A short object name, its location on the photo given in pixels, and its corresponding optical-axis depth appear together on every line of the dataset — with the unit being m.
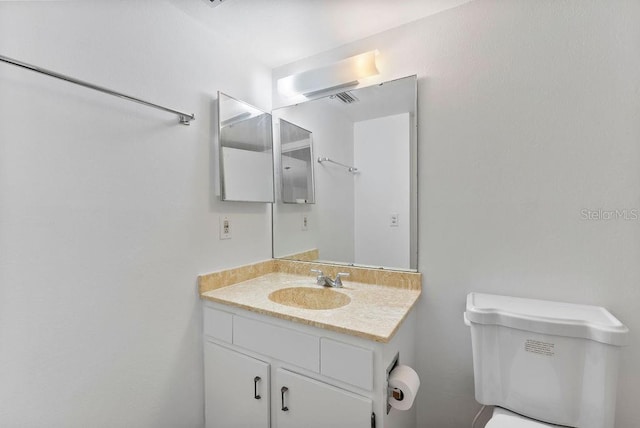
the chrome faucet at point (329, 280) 1.54
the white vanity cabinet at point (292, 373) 0.99
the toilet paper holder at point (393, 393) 1.03
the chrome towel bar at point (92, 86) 0.82
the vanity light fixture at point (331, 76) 1.52
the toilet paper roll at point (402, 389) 1.01
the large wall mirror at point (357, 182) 1.49
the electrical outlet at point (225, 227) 1.56
